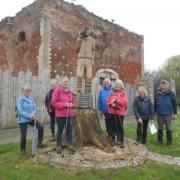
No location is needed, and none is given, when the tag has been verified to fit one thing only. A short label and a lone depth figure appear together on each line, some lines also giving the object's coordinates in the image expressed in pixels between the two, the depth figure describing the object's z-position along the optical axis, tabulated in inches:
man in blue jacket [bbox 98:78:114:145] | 209.1
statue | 207.9
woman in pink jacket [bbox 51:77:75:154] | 177.7
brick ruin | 473.1
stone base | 164.4
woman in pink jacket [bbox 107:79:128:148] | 195.4
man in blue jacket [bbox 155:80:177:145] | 233.4
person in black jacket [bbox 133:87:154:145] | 223.7
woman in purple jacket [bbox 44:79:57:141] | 213.9
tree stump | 191.8
